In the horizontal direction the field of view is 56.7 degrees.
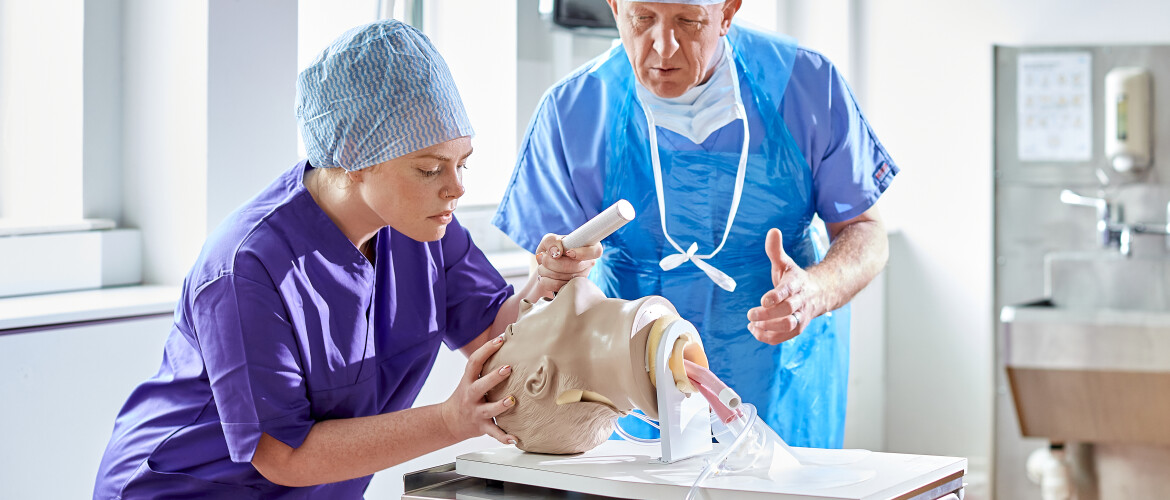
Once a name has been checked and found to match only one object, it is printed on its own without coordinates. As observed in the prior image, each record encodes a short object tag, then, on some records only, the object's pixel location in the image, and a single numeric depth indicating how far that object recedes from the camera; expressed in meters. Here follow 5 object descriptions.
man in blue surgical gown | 1.76
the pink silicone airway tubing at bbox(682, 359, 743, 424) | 1.25
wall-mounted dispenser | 3.35
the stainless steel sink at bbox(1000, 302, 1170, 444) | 3.04
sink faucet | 3.32
